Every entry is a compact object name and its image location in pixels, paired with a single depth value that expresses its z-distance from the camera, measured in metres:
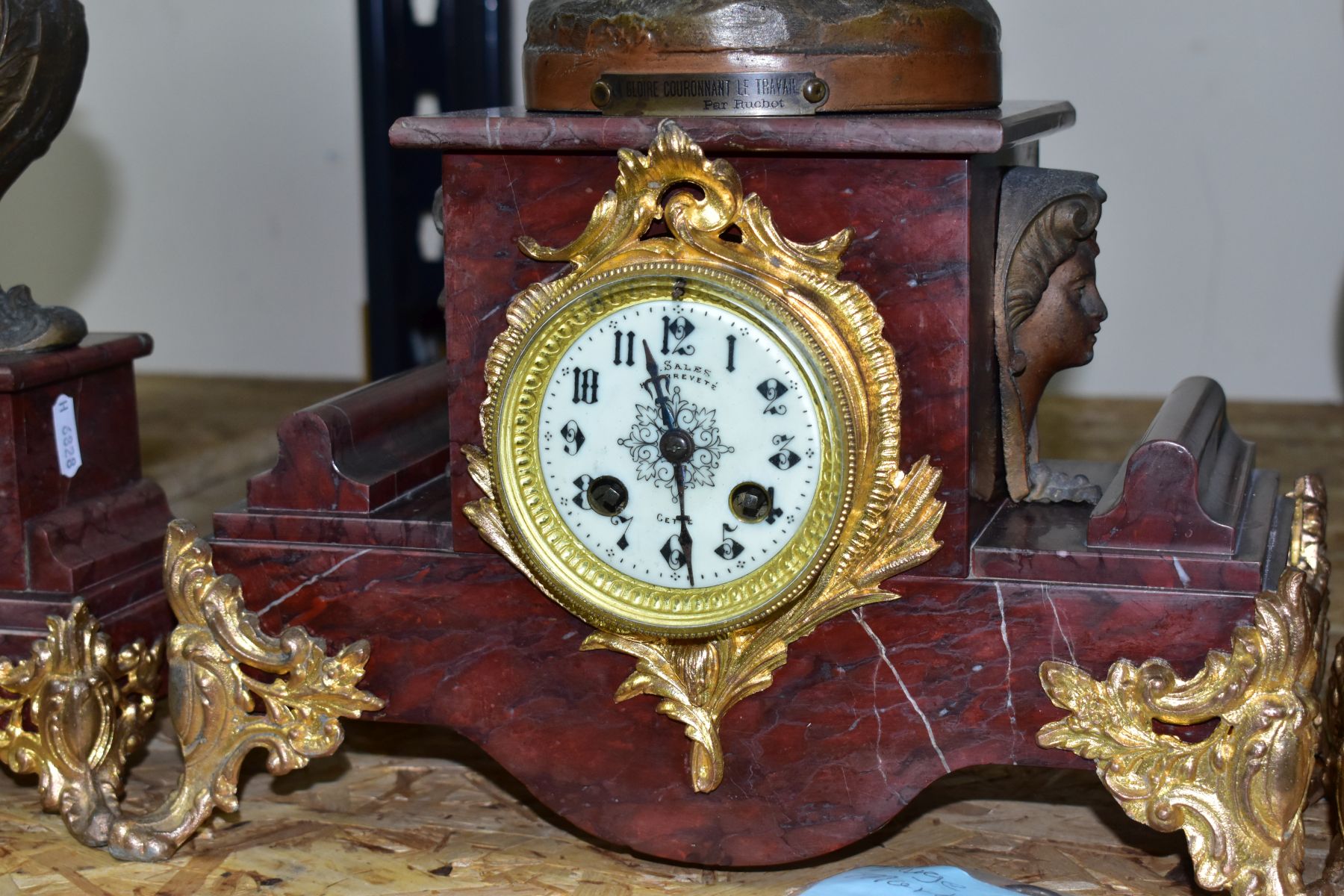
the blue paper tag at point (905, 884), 0.92
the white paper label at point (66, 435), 1.08
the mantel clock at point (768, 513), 0.93
